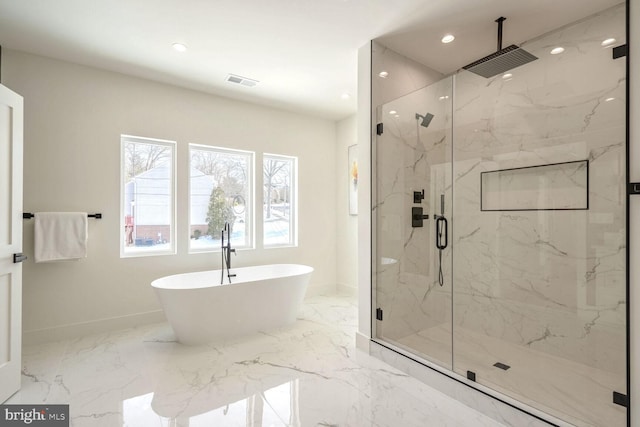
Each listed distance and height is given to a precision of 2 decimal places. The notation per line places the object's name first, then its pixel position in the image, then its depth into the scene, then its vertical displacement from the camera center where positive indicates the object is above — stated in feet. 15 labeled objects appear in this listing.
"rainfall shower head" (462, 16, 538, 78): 7.28 +3.72
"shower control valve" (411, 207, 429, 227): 9.33 -0.10
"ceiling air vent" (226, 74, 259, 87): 11.40 +4.90
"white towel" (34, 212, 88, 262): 9.47 -0.70
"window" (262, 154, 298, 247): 14.64 +0.62
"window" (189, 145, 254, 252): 12.84 +0.73
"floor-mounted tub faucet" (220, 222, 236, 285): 11.54 -1.48
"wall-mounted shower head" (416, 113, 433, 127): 9.24 +2.80
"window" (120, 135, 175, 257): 11.49 +0.63
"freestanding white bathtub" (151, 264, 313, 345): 9.43 -2.90
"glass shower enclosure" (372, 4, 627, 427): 6.23 -0.35
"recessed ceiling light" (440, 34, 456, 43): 8.95 +5.02
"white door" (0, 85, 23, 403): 6.77 -0.60
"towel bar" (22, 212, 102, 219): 9.32 -0.07
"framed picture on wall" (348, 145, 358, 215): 15.20 +1.64
